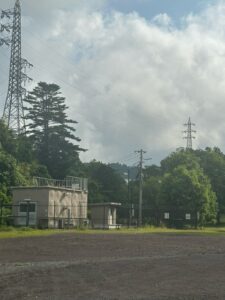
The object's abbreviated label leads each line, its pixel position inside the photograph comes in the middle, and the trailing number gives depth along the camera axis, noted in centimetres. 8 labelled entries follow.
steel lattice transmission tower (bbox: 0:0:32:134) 7662
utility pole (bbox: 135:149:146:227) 6462
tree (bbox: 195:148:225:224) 9489
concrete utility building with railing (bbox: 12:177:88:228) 5012
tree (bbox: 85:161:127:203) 9715
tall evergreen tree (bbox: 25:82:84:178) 8812
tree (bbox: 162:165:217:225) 7156
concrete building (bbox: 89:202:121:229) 6162
